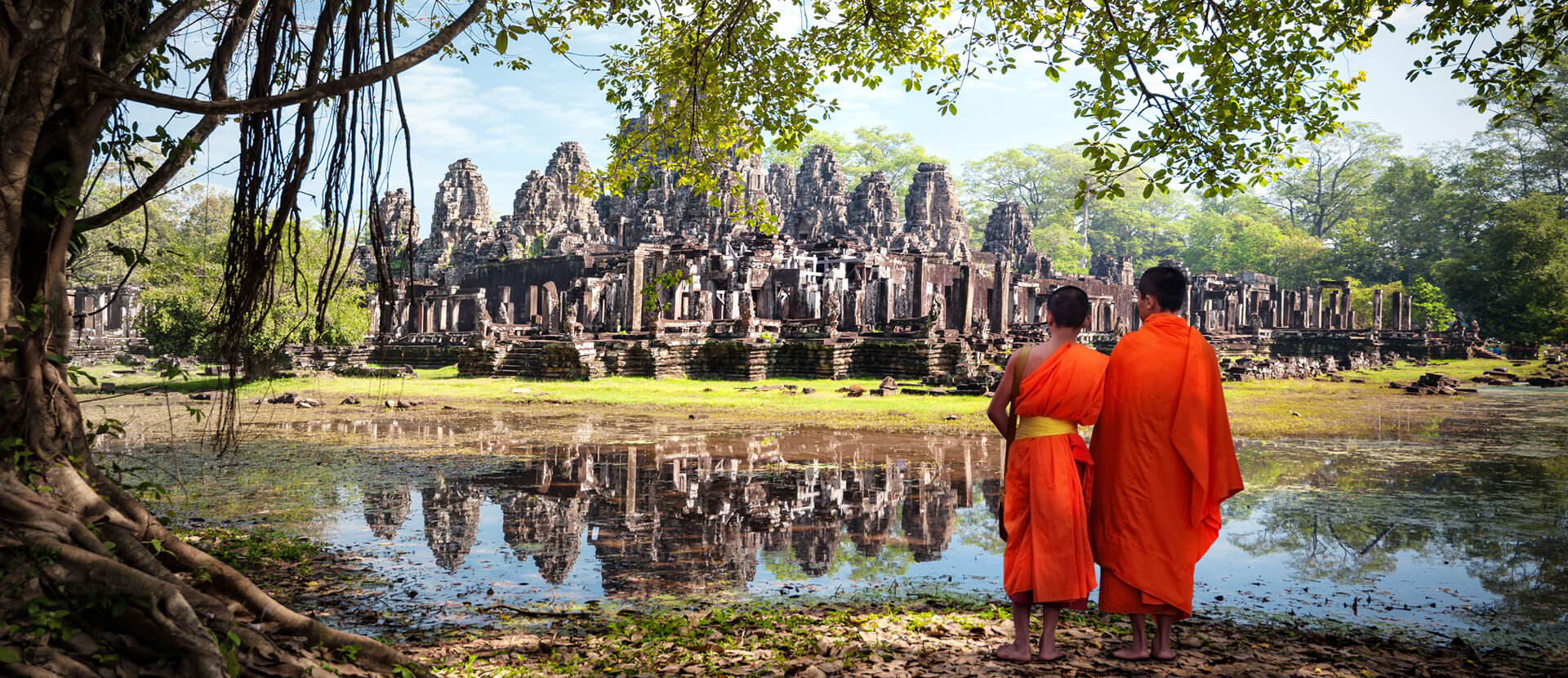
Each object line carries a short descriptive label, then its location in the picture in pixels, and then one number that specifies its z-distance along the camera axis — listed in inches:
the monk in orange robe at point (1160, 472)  137.3
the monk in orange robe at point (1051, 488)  136.8
